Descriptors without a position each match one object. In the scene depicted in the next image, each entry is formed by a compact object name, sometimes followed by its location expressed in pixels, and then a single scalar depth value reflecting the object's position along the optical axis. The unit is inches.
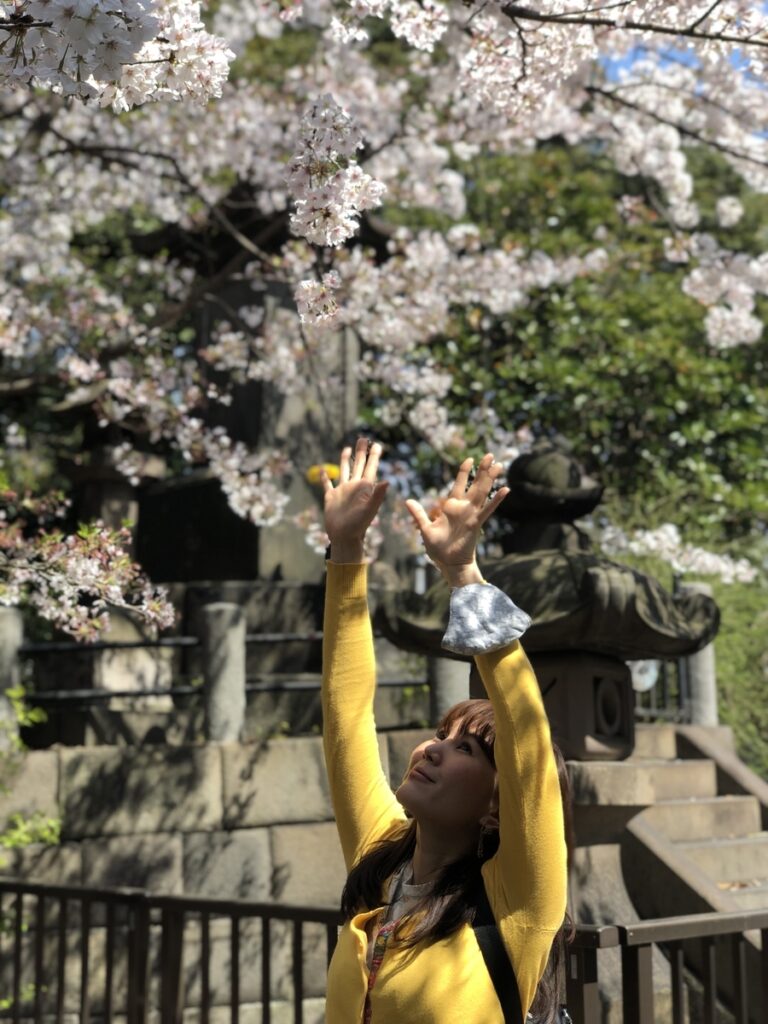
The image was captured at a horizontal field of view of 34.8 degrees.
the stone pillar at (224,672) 295.4
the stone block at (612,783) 212.1
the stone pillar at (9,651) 275.0
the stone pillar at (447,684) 300.4
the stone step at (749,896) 251.1
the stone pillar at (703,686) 348.5
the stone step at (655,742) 316.5
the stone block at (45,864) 263.9
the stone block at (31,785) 265.3
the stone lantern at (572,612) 203.8
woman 83.7
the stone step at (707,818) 277.4
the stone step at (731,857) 271.3
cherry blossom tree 356.2
